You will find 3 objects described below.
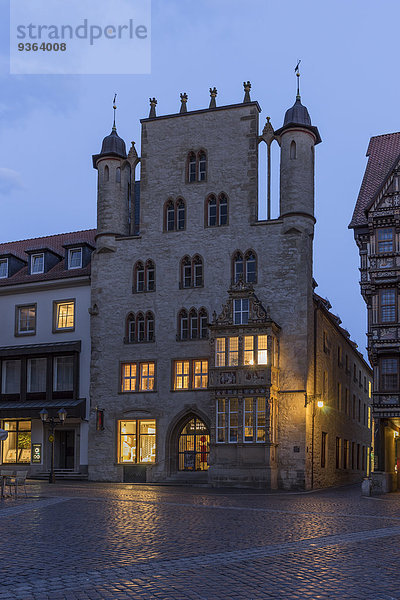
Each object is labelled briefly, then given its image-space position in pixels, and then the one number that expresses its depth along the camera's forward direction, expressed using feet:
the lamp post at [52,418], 132.67
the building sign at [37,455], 151.33
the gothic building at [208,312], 129.90
